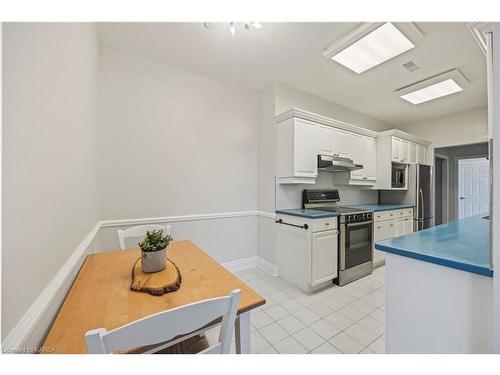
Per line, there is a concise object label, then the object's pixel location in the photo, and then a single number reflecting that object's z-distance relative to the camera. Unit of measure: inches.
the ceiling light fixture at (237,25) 69.1
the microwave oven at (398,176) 140.9
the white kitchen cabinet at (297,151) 99.7
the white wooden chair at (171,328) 17.8
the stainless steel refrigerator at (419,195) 142.3
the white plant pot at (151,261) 41.6
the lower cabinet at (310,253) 88.9
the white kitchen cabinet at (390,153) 136.0
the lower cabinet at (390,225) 116.4
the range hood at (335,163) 107.9
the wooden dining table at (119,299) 26.1
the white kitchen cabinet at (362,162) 126.7
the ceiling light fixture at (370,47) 70.5
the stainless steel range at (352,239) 96.3
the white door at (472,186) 191.0
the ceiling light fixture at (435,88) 100.8
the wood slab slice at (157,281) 34.7
